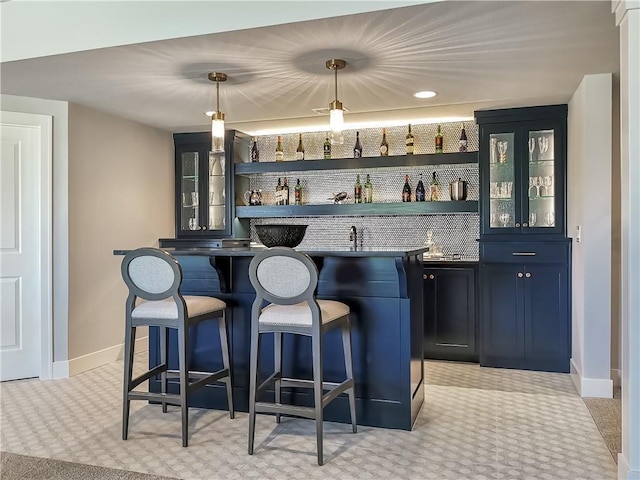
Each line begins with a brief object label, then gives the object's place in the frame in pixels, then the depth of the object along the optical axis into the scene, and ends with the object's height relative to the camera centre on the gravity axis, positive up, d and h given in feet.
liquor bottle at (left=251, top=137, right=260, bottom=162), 19.24 +3.20
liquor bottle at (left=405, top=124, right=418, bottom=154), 16.94 +3.14
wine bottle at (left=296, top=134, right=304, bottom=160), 18.52 +3.18
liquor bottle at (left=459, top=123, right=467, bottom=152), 16.51 +3.08
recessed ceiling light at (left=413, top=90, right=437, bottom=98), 13.62 +3.83
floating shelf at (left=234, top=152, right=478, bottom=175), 16.14 +2.53
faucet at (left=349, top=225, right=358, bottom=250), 17.76 +0.15
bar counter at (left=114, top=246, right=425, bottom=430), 10.30 -1.91
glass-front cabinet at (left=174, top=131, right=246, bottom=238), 18.38 +1.93
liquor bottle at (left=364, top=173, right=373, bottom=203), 17.79 +1.67
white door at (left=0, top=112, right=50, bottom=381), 13.83 -0.04
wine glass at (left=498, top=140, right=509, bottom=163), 15.47 +2.63
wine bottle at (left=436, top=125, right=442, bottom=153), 16.84 +3.10
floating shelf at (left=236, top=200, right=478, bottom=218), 16.10 +1.01
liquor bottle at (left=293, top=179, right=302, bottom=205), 18.61 +1.62
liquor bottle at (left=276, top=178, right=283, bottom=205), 18.69 +1.63
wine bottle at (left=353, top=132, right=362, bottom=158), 17.81 +3.11
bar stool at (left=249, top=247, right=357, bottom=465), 8.87 -1.28
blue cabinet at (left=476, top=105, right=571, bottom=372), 14.65 -0.05
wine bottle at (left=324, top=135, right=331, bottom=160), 18.16 +3.17
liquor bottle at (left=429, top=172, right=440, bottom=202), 16.89 +1.62
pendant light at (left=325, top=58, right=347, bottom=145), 11.01 +2.62
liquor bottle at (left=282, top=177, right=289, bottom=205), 18.65 +1.66
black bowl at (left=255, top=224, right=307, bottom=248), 10.78 +0.12
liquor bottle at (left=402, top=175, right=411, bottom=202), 17.10 +1.57
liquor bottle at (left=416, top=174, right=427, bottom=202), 16.96 +1.52
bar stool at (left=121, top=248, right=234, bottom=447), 9.57 -1.29
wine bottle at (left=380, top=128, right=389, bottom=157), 17.33 +3.15
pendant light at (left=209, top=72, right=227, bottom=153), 11.86 +2.55
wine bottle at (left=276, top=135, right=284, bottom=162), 18.52 +3.15
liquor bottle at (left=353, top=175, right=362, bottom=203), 17.70 +1.64
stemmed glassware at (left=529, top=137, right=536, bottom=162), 15.14 +2.68
